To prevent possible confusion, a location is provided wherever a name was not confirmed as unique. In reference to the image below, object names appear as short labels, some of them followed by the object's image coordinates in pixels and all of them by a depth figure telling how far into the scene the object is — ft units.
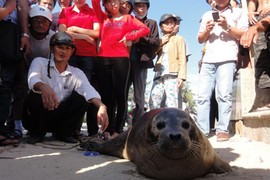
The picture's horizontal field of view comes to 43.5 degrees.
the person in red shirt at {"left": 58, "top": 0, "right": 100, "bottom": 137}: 15.15
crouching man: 13.66
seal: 7.89
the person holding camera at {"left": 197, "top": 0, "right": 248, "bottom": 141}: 15.89
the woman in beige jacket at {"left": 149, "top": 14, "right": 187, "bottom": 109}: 18.16
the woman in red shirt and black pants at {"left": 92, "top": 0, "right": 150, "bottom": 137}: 14.87
